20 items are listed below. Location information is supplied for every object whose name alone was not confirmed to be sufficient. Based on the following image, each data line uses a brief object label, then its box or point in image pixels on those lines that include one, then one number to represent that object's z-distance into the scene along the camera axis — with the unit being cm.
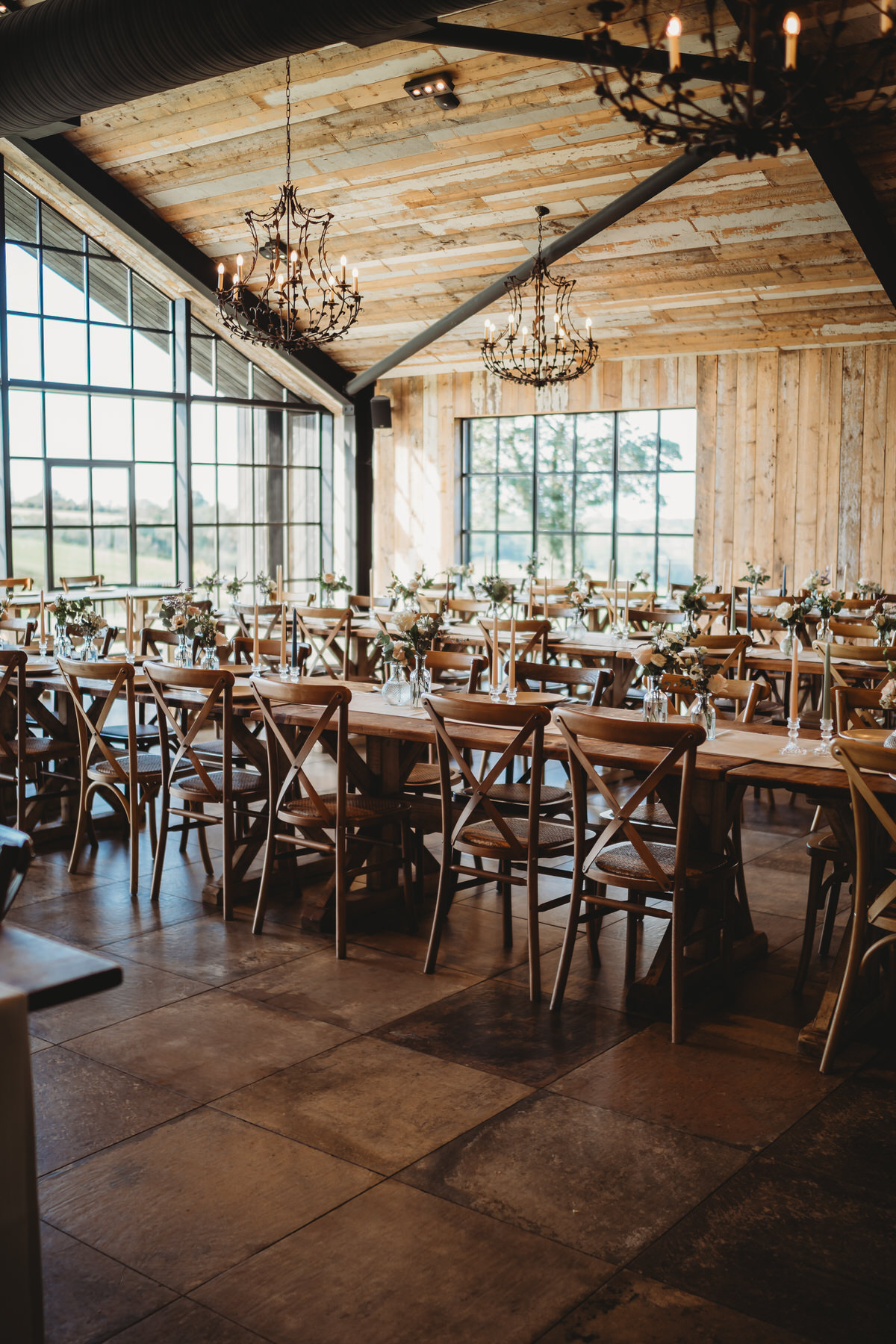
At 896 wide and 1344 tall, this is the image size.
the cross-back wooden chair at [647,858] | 354
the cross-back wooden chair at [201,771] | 473
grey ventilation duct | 491
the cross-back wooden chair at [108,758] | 512
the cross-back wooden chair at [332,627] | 841
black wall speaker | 1279
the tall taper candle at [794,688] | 405
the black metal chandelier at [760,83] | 299
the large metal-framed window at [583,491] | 1180
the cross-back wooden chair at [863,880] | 322
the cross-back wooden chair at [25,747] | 552
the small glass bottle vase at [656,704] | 451
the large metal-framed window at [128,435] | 1089
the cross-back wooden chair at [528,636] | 752
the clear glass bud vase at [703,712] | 440
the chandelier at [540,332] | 882
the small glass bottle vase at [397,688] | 515
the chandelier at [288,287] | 678
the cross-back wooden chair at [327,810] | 430
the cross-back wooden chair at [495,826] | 393
